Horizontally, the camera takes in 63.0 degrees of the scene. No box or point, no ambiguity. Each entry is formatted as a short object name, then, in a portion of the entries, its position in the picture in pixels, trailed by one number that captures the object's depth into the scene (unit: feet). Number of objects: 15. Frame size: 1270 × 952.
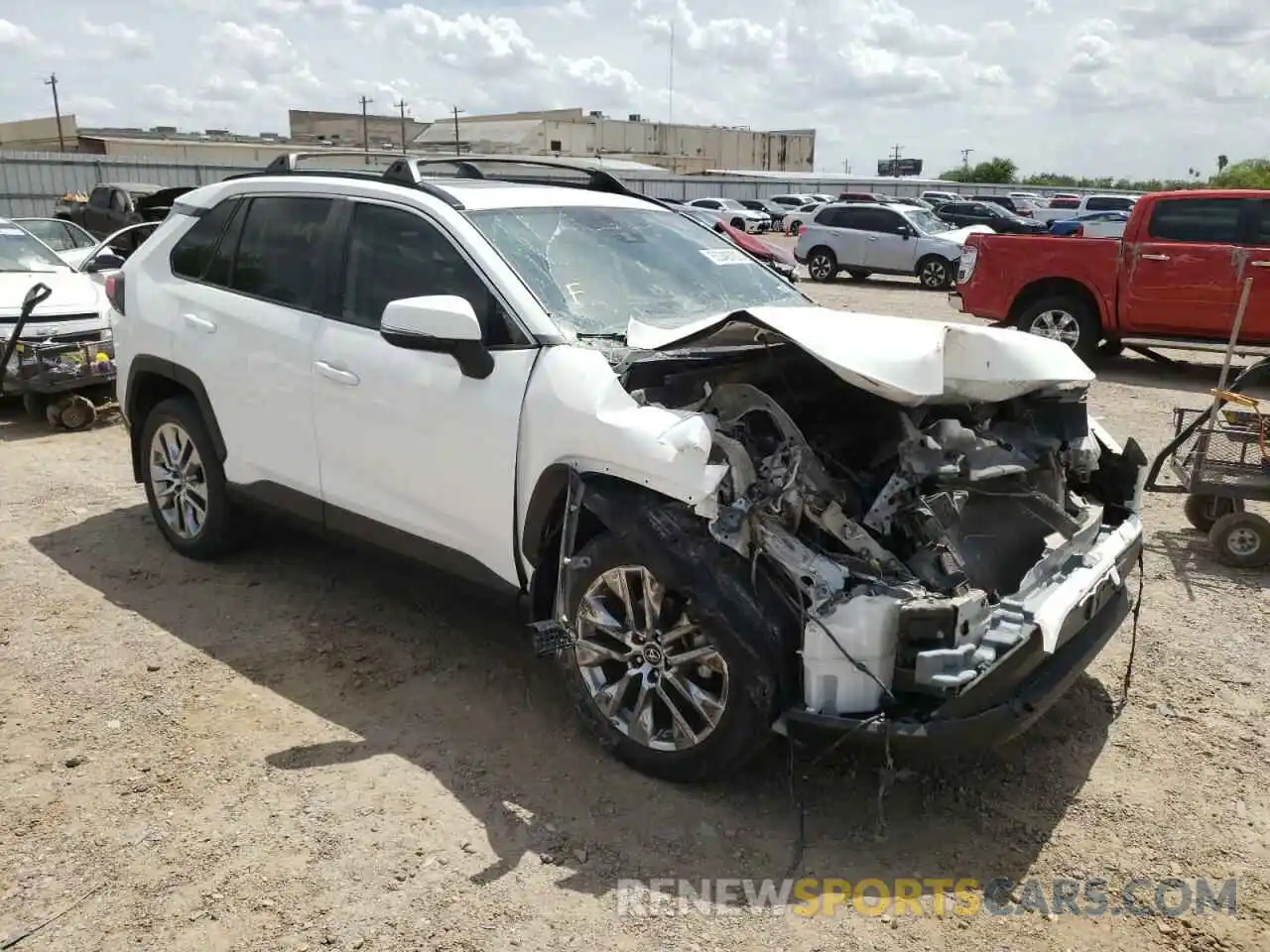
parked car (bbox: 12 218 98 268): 40.98
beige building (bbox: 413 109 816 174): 208.95
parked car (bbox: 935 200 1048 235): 90.43
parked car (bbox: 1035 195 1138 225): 112.47
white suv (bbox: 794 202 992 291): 70.85
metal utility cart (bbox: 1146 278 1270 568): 17.35
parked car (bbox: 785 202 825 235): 118.94
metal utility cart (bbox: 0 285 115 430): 26.89
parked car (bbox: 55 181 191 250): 54.64
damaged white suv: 10.09
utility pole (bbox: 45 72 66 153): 180.39
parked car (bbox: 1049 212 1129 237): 87.15
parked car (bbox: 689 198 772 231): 118.73
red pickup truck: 34.19
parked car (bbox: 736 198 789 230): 128.77
